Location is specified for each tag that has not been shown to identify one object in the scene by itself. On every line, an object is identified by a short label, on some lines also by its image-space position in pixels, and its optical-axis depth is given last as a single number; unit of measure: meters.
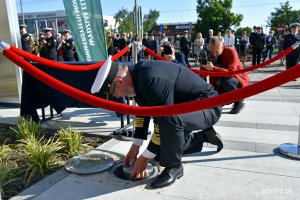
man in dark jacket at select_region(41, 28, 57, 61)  9.40
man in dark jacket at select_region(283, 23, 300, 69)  9.86
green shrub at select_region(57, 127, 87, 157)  3.70
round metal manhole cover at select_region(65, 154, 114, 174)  3.17
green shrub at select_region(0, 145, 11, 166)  3.50
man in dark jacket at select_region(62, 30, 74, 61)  10.72
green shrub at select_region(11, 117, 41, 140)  4.08
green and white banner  5.64
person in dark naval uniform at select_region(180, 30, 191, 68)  15.30
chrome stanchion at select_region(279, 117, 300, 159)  3.41
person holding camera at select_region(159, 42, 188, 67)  5.10
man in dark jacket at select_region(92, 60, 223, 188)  2.55
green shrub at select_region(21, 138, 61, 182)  3.24
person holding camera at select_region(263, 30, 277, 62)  15.82
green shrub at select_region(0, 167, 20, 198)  2.91
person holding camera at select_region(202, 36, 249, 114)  5.12
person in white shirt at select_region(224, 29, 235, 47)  14.80
